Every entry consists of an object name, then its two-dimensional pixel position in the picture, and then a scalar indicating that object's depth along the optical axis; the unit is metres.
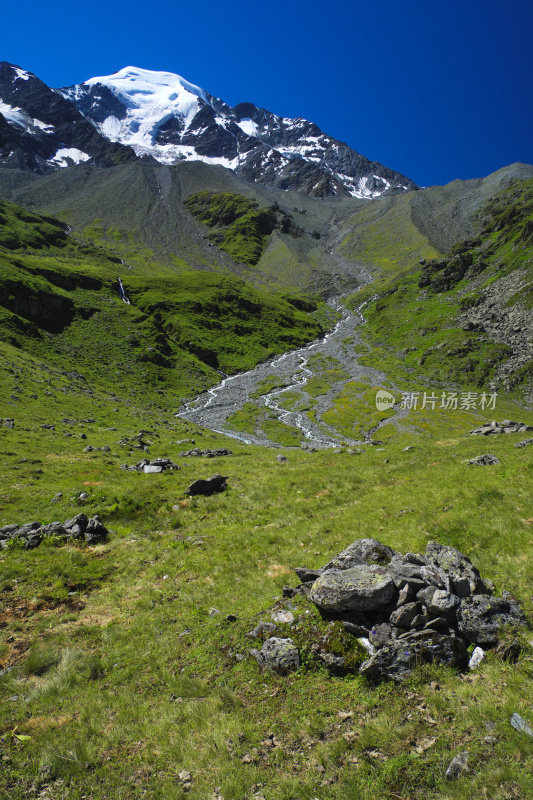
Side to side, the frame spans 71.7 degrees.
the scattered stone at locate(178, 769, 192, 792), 7.24
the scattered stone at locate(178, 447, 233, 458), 43.84
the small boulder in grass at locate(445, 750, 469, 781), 6.37
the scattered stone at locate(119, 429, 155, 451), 44.16
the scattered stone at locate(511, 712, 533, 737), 6.74
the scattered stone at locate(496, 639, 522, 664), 8.48
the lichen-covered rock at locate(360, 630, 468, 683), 8.81
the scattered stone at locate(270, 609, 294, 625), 10.98
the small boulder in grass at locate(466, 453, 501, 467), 24.41
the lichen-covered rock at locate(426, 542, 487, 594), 10.41
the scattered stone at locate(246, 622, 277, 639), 10.77
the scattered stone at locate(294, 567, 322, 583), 12.90
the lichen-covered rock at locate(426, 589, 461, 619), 9.34
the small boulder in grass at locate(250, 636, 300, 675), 9.69
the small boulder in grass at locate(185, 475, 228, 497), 26.41
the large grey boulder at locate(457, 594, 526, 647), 9.02
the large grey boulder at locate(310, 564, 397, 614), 10.25
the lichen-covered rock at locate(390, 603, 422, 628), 9.63
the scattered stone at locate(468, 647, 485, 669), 8.63
